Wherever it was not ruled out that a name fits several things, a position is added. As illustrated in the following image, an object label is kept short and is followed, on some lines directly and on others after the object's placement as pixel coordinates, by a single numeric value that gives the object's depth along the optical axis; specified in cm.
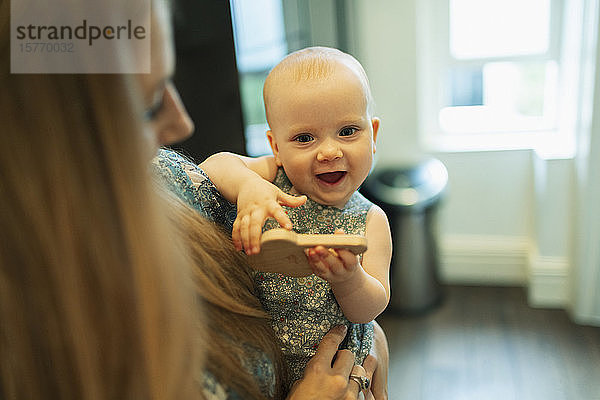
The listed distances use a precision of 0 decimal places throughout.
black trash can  259
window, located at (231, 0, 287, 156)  181
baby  92
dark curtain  171
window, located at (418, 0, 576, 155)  283
